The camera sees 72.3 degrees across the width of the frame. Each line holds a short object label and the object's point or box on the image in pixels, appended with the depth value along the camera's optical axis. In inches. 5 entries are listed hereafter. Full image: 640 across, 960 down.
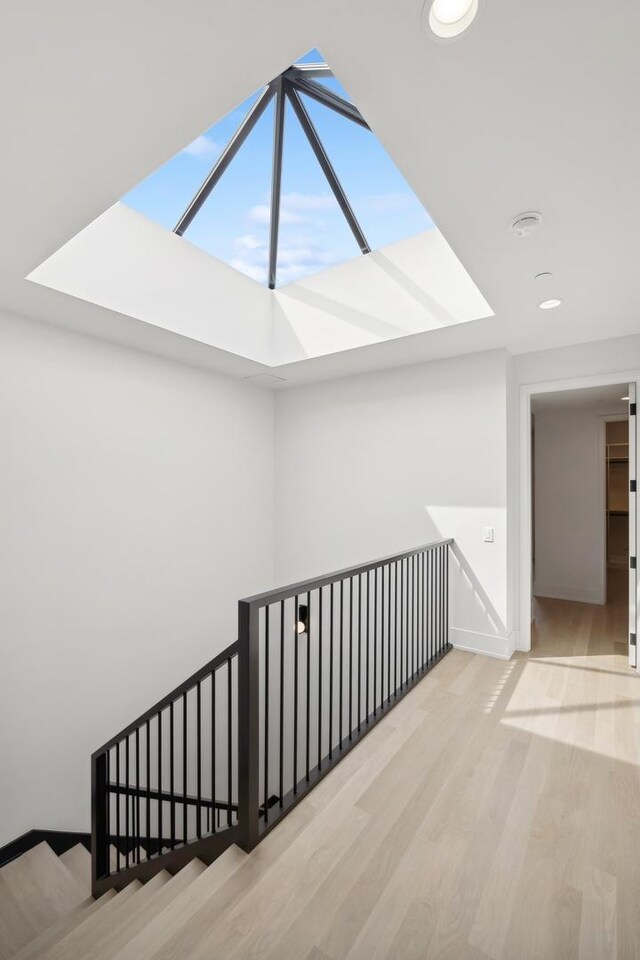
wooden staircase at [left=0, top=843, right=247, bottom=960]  59.1
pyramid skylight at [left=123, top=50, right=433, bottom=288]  109.8
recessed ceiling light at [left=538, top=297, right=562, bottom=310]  112.1
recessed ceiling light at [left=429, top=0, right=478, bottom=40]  44.8
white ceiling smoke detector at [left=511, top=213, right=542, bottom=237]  77.6
